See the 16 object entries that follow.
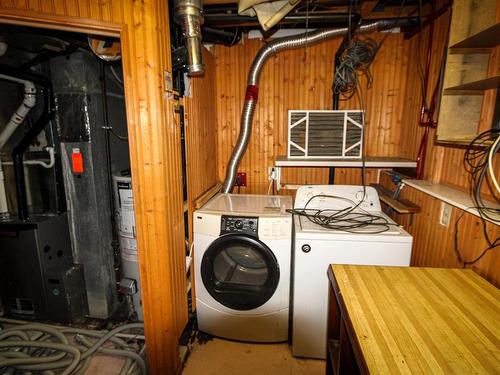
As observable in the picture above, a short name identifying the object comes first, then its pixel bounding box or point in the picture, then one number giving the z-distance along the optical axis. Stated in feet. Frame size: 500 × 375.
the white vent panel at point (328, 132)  8.13
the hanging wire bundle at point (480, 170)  4.10
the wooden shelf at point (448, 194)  4.67
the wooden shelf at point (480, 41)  4.49
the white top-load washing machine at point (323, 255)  5.62
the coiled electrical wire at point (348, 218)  6.02
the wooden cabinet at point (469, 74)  4.97
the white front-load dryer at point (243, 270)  6.32
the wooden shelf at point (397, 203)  6.52
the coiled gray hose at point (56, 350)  5.61
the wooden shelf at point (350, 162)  7.58
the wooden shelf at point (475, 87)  4.63
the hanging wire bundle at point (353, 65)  7.62
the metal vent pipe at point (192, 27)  5.18
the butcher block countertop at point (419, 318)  2.46
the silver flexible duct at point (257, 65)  7.50
